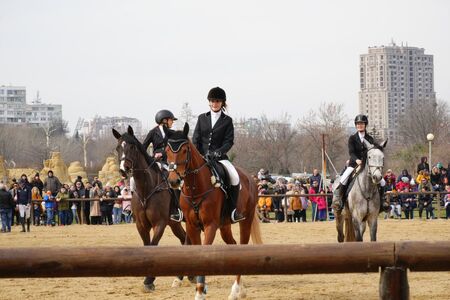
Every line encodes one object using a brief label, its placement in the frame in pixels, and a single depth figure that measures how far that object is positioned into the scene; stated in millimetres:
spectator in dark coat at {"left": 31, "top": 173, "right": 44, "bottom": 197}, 35194
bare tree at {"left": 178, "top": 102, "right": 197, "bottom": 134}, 82181
